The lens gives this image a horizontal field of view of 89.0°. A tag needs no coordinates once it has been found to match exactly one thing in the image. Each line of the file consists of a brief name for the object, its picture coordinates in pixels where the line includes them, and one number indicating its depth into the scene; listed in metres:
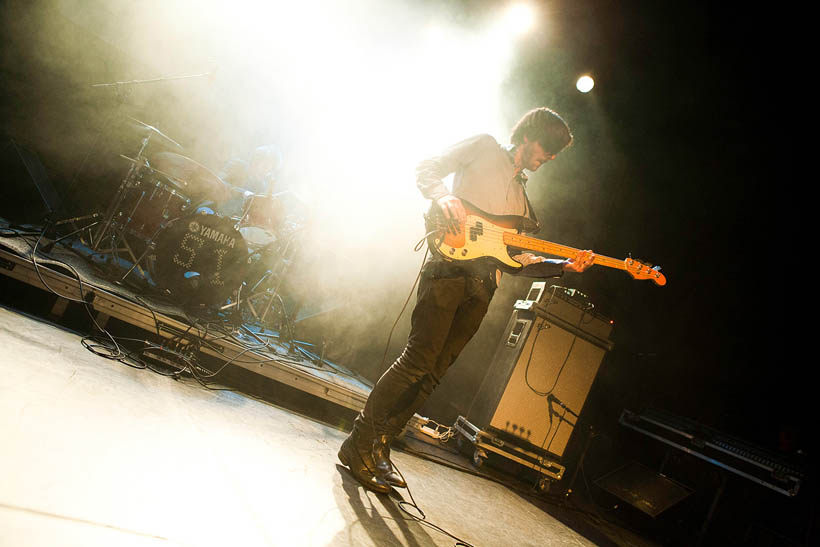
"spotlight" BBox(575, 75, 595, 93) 4.83
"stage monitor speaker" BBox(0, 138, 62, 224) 3.55
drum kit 3.09
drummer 4.54
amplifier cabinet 3.74
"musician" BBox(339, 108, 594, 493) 1.92
